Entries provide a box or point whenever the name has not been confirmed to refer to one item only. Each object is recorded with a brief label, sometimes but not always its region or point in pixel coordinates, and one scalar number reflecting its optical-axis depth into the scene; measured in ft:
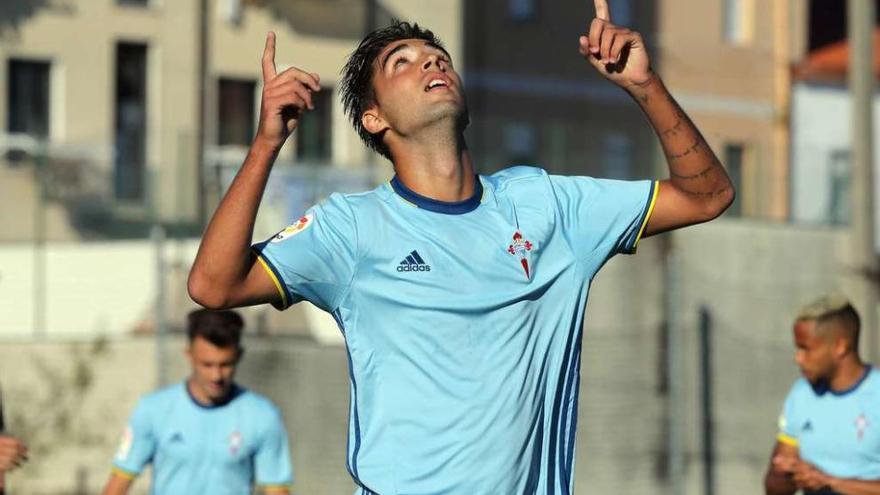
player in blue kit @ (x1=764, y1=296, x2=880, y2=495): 62.44
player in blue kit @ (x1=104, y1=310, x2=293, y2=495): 64.44
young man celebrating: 34.73
